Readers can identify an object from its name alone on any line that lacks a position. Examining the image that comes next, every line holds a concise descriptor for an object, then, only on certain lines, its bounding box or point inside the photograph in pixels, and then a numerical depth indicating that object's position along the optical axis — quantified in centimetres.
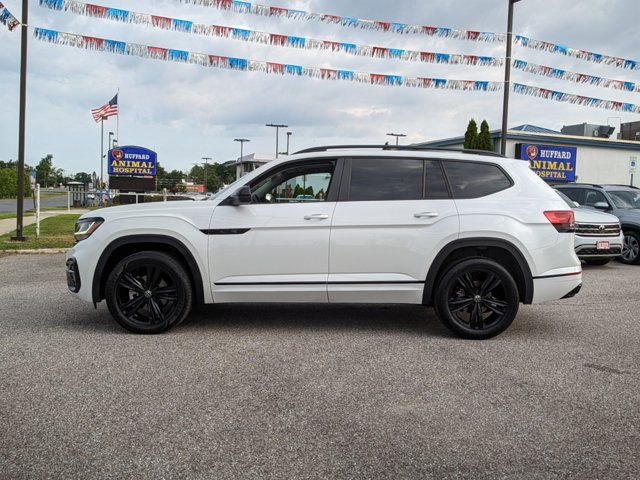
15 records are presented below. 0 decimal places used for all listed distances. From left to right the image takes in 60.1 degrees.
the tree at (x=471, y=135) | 2656
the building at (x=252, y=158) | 7962
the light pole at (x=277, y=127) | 5626
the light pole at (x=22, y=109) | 1338
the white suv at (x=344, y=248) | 519
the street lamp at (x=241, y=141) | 6476
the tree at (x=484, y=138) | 2625
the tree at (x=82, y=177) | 12915
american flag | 3300
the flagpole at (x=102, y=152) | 6213
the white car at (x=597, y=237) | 1025
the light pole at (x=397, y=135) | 5975
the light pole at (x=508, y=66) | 1507
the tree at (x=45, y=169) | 11306
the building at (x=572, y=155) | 2681
